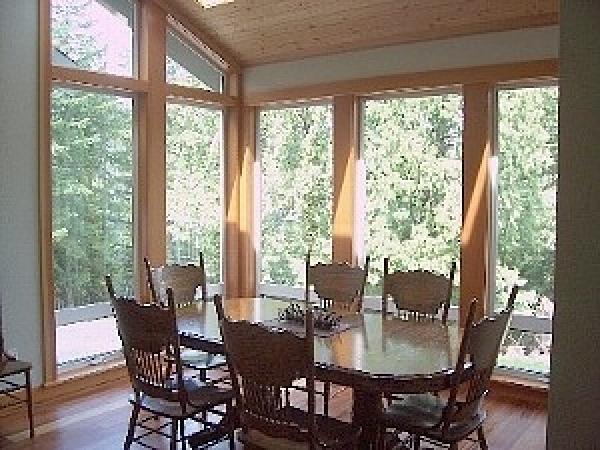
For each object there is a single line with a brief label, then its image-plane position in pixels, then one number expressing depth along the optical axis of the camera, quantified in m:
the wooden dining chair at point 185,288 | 3.97
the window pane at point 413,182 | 4.96
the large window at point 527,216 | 4.55
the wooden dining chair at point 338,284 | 4.09
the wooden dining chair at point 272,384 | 2.43
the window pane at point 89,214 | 4.79
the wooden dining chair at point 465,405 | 2.61
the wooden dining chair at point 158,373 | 2.97
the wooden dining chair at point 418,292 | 3.73
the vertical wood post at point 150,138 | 5.28
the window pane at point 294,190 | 5.72
